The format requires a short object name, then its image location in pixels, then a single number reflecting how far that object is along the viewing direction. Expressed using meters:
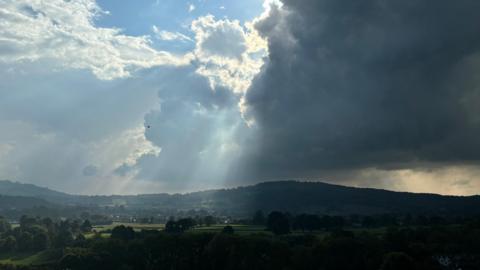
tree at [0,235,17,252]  154.12
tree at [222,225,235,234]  141.45
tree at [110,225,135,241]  149.43
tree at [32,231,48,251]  157.95
